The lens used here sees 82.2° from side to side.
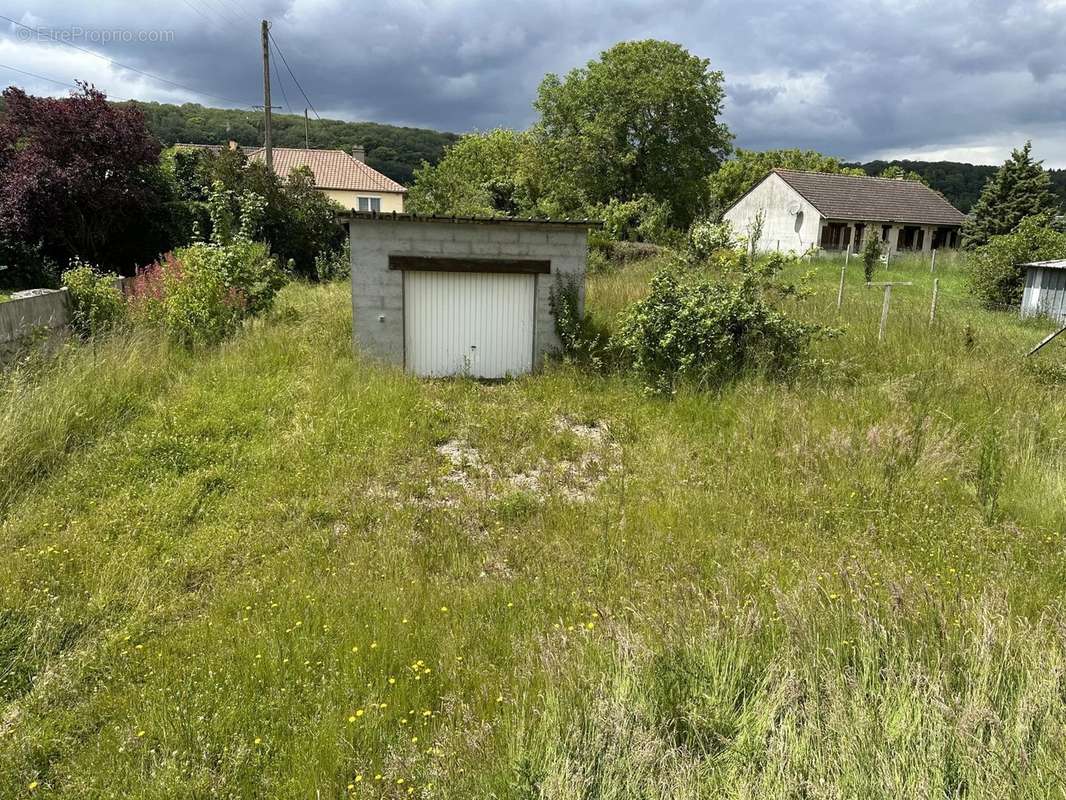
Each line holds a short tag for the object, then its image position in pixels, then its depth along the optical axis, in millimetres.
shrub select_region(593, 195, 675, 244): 24375
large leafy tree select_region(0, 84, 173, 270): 16453
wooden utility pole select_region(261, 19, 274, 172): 22958
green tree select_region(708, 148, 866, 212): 54281
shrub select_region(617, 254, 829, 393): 9258
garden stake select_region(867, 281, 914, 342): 10500
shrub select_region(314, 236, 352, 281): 20202
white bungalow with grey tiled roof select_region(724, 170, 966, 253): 36406
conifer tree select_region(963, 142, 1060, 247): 30156
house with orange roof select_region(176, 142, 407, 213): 46281
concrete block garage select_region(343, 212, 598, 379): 10273
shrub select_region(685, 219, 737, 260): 10859
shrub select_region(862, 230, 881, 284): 20547
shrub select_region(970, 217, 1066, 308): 16391
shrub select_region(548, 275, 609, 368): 10648
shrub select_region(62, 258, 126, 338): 9688
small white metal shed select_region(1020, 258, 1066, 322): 13906
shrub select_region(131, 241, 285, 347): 10539
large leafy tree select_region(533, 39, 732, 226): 36250
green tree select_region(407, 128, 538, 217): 29005
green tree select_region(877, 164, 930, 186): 67400
